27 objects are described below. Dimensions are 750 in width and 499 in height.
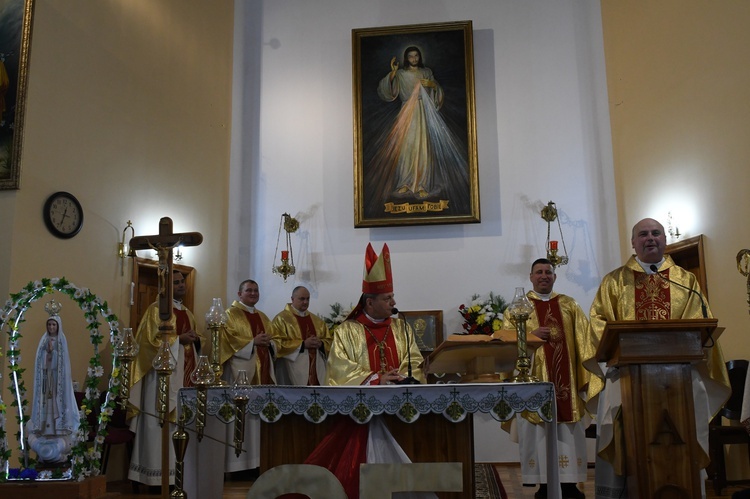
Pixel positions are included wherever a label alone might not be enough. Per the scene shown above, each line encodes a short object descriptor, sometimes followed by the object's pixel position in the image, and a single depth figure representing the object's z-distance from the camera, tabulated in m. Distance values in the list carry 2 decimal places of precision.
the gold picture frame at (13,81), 7.02
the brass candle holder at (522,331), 4.73
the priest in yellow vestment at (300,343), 8.91
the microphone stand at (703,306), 4.63
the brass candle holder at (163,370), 3.97
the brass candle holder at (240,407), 3.83
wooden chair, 6.78
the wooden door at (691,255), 7.92
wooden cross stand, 5.12
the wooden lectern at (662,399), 4.46
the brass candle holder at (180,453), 3.90
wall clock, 7.25
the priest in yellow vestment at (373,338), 5.41
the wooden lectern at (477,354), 4.76
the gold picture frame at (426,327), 9.84
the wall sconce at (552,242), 9.59
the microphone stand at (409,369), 4.79
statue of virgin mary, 5.61
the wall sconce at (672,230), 8.41
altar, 4.36
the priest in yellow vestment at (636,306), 5.33
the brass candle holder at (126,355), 3.99
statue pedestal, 5.34
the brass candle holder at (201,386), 3.95
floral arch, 5.40
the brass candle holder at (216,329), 4.64
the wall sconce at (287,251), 10.11
